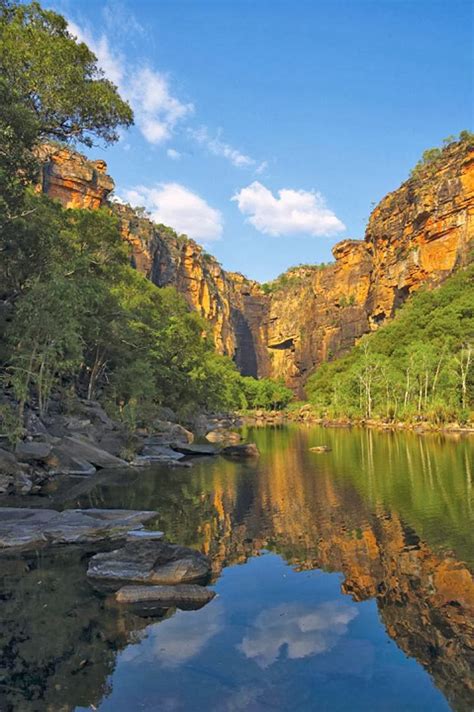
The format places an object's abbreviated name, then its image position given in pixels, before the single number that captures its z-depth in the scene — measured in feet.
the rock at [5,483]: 57.66
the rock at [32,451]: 67.21
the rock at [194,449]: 105.91
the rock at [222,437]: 145.69
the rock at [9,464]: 60.74
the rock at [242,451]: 101.61
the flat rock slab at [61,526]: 37.63
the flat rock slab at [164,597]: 26.66
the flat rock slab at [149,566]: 29.45
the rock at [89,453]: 76.95
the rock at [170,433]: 124.77
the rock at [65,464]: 71.84
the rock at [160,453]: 97.09
